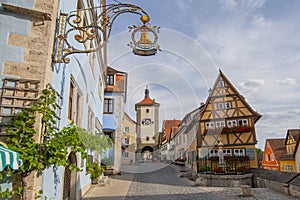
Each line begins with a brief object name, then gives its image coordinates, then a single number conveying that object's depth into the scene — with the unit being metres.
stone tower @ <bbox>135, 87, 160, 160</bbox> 40.44
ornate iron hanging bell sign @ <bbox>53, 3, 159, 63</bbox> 4.10
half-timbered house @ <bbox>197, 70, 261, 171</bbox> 17.42
